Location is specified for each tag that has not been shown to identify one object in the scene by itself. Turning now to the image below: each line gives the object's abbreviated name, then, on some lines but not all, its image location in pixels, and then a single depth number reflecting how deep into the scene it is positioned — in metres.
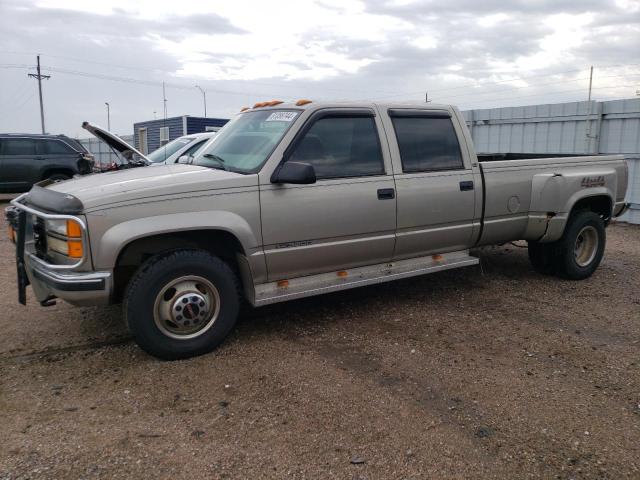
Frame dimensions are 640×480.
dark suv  14.36
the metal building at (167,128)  26.09
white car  9.20
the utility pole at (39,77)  48.57
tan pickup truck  3.92
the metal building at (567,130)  11.15
